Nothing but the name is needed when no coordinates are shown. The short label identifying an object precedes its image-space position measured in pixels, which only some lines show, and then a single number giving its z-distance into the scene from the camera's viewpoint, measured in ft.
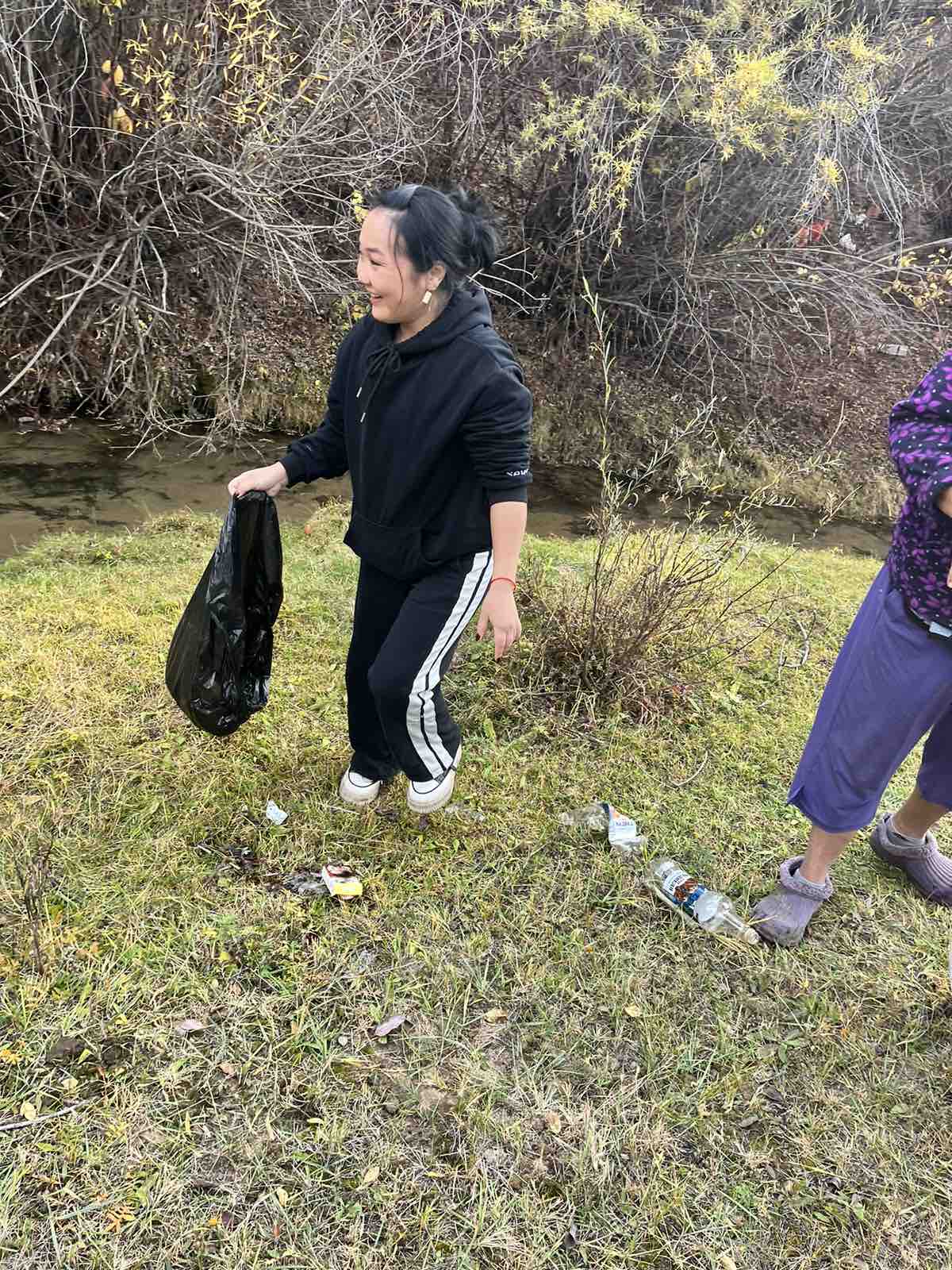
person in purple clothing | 5.95
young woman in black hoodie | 6.13
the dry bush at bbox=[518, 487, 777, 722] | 10.91
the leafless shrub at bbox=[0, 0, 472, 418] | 16.76
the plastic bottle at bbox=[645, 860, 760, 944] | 7.91
